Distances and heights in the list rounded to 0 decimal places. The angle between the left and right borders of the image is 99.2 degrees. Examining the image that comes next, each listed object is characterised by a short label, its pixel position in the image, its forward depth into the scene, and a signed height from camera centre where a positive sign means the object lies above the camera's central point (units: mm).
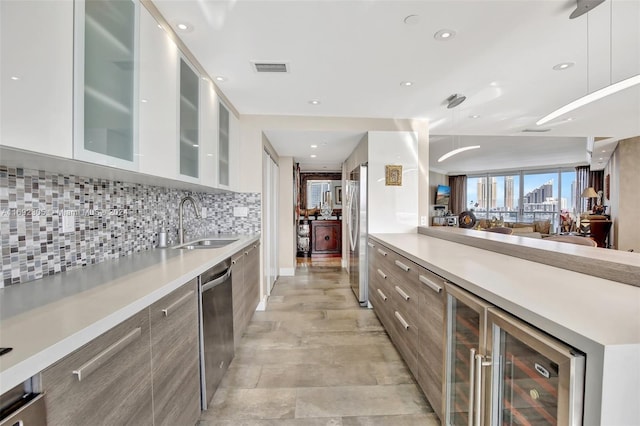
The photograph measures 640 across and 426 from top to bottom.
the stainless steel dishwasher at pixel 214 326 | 1587 -764
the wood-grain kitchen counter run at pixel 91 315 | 648 -323
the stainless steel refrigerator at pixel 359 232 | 3494 -293
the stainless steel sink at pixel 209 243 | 2510 -330
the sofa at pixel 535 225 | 7736 -406
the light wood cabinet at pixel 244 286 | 2207 -711
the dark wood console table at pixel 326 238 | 6699 -689
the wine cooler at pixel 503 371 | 746 -577
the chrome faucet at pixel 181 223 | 2398 -125
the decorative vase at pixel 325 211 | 7094 -21
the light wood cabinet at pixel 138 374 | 709 -547
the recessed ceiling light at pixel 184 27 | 1712 +1165
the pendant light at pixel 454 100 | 2818 +1176
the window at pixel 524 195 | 9000 +588
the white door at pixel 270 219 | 3488 -127
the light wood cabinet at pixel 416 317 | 1498 -732
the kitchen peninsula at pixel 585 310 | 661 -311
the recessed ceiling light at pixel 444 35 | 1786 +1179
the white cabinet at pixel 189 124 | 1891 +637
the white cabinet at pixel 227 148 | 2666 +666
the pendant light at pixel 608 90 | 1488 +721
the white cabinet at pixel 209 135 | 2246 +654
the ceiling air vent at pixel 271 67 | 2199 +1182
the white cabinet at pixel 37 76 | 797 +427
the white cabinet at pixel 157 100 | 1451 +638
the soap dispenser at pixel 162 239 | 2203 -241
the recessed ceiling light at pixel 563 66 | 2213 +1207
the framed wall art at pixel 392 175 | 3455 +452
